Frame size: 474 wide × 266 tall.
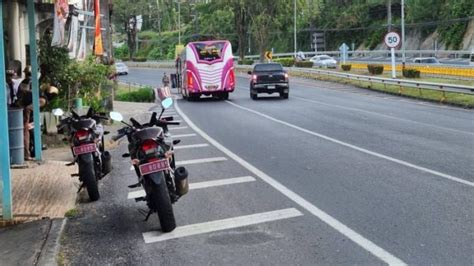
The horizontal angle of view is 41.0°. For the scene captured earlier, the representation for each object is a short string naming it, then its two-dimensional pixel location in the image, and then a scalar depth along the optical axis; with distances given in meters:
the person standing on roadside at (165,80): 39.46
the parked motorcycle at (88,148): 8.77
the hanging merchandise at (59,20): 10.50
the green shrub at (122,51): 116.19
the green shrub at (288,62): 64.11
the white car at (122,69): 68.34
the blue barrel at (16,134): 11.24
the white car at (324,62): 63.34
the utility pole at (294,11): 73.45
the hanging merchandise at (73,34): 14.10
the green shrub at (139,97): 34.47
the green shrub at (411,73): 38.09
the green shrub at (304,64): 59.12
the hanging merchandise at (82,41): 19.74
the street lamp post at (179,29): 103.69
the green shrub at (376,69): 42.84
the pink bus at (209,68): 32.56
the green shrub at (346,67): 49.97
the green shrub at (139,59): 100.38
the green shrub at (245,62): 74.04
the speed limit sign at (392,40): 34.66
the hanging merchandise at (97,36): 22.50
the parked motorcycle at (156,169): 7.05
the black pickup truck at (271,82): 31.00
